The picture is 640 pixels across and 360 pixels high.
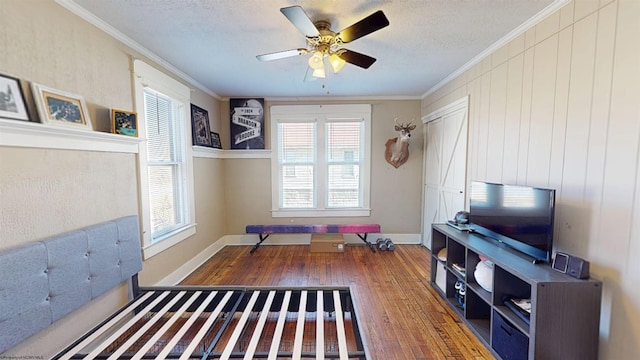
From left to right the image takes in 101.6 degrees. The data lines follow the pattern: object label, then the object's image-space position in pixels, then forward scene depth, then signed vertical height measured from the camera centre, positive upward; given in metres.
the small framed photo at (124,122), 2.14 +0.37
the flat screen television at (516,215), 1.80 -0.40
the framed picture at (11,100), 1.42 +0.37
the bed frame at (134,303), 1.41 -1.05
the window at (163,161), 2.57 +0.06
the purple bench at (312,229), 4.32 -1.06
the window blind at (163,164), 2.79 +0.02
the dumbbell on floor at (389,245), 4.23 -1.29
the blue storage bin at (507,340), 1.69 -1.20
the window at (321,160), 4.48 +0.10
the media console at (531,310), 1.53 -0.95
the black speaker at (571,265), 1.58 -0.63
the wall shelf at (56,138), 1.44 +0.19
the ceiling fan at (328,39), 1.66 +0.93
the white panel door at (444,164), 3.28 +0.02
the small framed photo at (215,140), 4.20 +0.41
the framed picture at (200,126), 3.57 +0.56
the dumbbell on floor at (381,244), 4.25 -1.30
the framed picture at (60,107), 1.59 +0.38
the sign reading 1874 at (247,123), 4.45 +0.73
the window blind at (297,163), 4.55 +0.04
